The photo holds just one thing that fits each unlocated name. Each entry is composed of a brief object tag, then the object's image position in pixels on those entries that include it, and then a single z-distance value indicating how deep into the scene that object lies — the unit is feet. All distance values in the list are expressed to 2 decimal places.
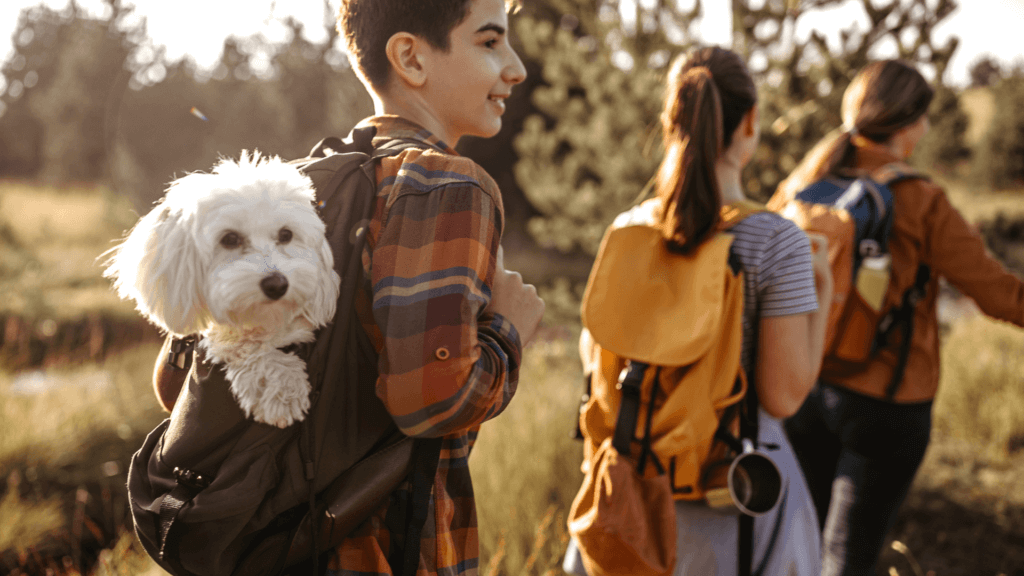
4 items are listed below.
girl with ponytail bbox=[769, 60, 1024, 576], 7.06
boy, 3.02
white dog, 2.92
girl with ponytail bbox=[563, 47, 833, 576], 5.32
